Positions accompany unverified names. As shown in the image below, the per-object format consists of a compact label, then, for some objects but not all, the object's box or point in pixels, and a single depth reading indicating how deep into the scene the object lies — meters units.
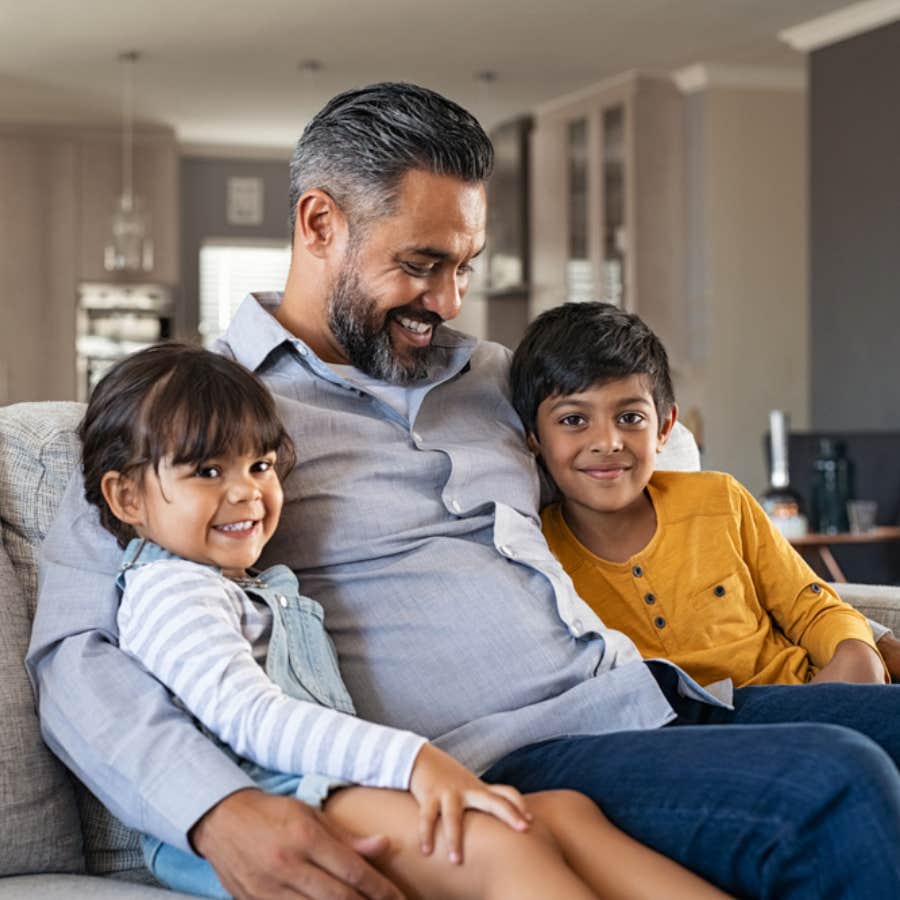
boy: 1.82
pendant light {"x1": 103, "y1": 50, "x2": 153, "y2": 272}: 6.91
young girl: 1.23
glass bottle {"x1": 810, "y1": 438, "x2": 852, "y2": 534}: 4.48
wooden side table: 4.33
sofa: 1.44
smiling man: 1.25
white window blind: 9.16
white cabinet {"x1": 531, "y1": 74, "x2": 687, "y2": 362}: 7.27
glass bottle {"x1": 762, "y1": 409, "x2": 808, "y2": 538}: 4.27
